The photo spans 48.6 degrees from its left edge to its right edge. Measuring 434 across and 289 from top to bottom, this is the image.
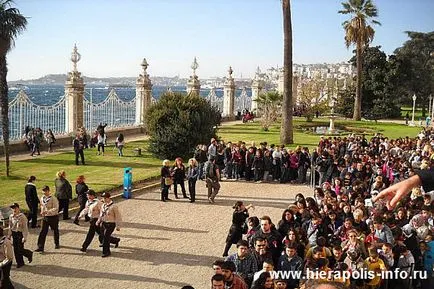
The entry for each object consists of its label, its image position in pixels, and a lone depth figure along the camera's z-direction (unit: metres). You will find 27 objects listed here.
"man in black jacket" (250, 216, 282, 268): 7.68
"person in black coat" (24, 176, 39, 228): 10.72
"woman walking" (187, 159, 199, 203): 14.11
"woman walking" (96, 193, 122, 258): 9.64
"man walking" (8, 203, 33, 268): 8.81
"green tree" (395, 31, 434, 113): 53.41
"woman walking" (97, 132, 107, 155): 21.33
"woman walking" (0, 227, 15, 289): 7.48
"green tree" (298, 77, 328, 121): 40.91
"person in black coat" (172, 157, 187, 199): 14.41
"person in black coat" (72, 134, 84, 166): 18.19
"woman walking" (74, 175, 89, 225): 11.80
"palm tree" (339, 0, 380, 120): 42.88
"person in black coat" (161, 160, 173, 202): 14.28
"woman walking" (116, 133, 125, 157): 20.95
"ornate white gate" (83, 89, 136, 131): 26.09
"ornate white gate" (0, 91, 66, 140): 21.36
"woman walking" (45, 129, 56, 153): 21.67
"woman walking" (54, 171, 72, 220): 11.48
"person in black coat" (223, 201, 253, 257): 9.29
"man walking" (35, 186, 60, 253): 9.72
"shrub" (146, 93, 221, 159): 20.83
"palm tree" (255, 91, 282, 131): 33.47
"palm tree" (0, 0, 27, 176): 15.63
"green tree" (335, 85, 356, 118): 50.31
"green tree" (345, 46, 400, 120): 49.59
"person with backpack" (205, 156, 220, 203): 14.15
